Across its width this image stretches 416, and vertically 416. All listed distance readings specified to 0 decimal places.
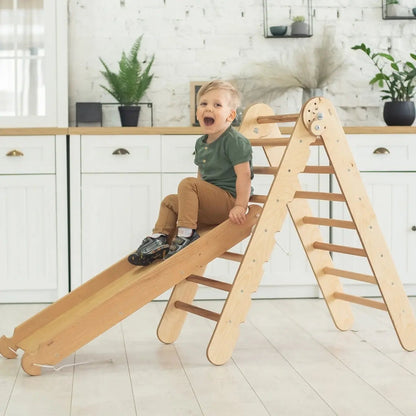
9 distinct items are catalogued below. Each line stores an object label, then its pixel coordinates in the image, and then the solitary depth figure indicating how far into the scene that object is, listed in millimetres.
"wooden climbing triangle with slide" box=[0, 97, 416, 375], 2814
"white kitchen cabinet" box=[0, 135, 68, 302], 4164
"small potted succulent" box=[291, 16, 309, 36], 4734
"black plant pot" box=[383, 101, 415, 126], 4539
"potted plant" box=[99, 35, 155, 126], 4520
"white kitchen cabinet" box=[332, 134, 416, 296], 4309
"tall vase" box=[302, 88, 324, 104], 4629
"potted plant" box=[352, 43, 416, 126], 4530
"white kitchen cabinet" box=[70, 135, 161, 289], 4195
